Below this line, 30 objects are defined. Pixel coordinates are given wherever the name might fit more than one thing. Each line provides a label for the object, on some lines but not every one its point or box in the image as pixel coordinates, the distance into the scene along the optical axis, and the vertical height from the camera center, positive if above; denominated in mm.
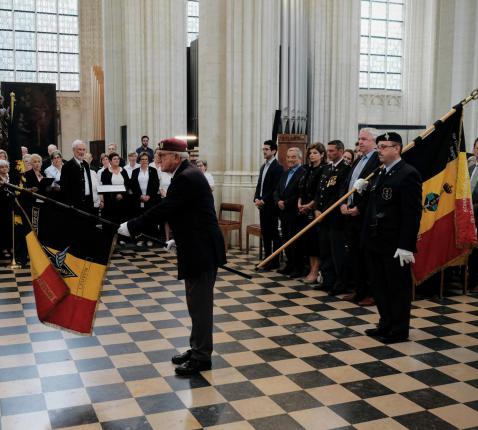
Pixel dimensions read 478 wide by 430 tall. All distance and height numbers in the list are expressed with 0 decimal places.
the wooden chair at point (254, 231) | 9647 -1381
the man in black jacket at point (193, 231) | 4574 -663
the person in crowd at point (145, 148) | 12484 -69
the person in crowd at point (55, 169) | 9875 -417
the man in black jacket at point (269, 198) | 9125 -792
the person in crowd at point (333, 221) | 7422 -927
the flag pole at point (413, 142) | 6045 +52
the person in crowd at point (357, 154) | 7176 -88
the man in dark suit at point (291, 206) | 8398 -843
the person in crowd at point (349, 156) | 7559 -116
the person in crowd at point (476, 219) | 7816 -912
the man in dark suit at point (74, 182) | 8875 -560
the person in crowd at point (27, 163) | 9711 -317
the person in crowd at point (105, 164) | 10891 -357
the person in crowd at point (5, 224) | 9617 -1296
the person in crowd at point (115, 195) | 10633 -895
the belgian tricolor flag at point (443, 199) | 6520 -572
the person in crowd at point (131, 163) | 11281 -346
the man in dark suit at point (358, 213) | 6621 -737
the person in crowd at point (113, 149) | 11891 -92
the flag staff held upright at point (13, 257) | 8953 -1729
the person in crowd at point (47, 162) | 12342 -408
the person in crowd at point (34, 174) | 9508 -485
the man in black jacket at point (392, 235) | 5344 -795
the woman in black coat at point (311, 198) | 7973 -688
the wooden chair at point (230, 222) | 10219 -1323
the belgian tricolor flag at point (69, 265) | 4777 -969
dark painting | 21203 +1029
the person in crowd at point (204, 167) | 10160 -368
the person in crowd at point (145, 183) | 10688 -682
